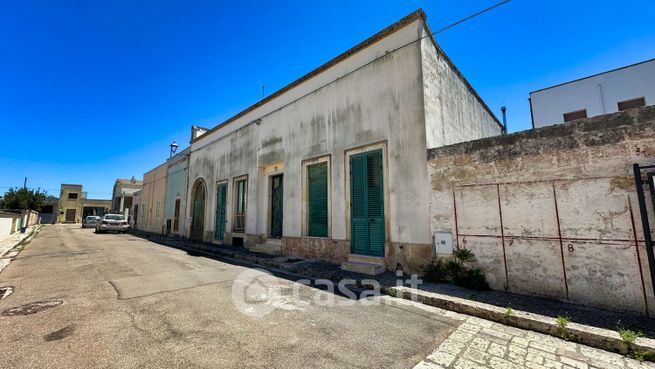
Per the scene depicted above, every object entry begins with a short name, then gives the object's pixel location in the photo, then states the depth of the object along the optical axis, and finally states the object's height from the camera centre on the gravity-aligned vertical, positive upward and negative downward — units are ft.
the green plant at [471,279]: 17.19 -4.06
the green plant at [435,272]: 18.80 -3.94
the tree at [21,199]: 115.96 +9.13
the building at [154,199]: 70.95 +5.45
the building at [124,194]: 123.13 +11.49
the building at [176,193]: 59.11 +5.74
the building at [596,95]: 44.42 +20.16
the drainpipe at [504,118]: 49.24 +16.77
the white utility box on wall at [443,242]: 19.01 -1.93
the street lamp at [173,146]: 68.26 +17.52
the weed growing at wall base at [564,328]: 11.19 -4.63
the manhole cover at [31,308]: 13.41 -4.37
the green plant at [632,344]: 9.69 -4.65
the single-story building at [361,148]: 22.16 +6.59
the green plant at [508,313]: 12.71 -4.53
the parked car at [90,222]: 102.53 -0.87
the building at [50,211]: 153.17 +5.33
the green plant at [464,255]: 18.09 -2.65
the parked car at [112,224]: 71.92 -1.18
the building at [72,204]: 162.40 +9.31
